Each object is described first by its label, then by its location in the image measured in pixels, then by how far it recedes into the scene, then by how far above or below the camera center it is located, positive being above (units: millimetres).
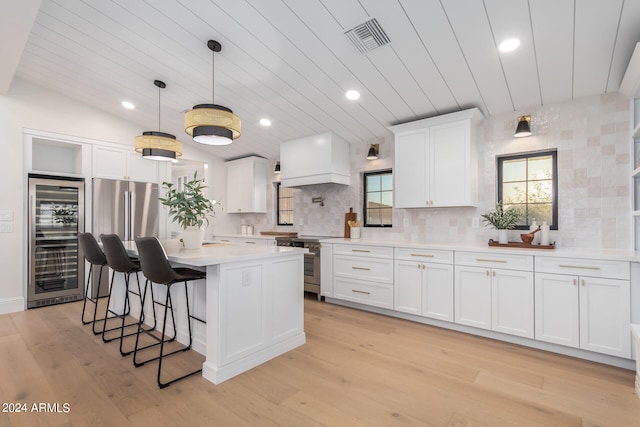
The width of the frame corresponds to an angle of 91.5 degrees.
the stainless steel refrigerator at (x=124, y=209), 4582 +90
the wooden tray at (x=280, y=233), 5179 -310
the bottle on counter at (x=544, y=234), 2977 -171
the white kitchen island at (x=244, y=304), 2232 -720
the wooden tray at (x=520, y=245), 2910 -284
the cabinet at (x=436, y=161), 3412 +644
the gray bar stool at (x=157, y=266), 2109 -358
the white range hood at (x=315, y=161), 4453 +817
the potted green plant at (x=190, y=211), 2705 +36
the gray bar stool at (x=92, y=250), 2990 -348
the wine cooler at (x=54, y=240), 4051 -343
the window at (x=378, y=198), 4488 +259
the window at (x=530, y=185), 3246 +335
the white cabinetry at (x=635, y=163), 2690 +467
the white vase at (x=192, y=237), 2770 -197
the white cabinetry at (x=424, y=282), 3242 -727
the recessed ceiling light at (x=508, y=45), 2396 +1341
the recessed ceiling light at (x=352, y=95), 3390 +1339
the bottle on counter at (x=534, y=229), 3113 -129
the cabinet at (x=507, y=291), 2457 -719
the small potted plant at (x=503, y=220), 3246 -42
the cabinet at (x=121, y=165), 4645 +781
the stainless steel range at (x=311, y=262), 4441 -666
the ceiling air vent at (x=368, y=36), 2415 +1448
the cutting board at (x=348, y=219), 4676 -52
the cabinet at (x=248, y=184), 5836 +593
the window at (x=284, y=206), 5738 +178
